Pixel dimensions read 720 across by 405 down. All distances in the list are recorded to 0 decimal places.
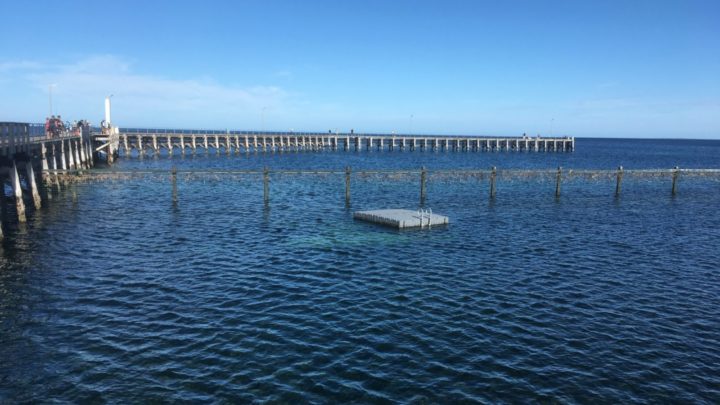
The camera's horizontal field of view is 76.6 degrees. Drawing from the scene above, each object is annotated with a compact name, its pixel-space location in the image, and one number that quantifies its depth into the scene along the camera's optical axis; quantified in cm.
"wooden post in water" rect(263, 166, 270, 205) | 4483
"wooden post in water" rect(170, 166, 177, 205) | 4563
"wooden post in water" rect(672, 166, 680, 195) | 5960
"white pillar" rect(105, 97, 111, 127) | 9044
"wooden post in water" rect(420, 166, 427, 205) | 5021
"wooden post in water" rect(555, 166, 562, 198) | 5501
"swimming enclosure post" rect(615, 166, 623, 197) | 5671
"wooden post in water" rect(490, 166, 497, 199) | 5150
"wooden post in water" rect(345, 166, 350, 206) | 4702
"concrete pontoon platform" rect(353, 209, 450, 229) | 3691
